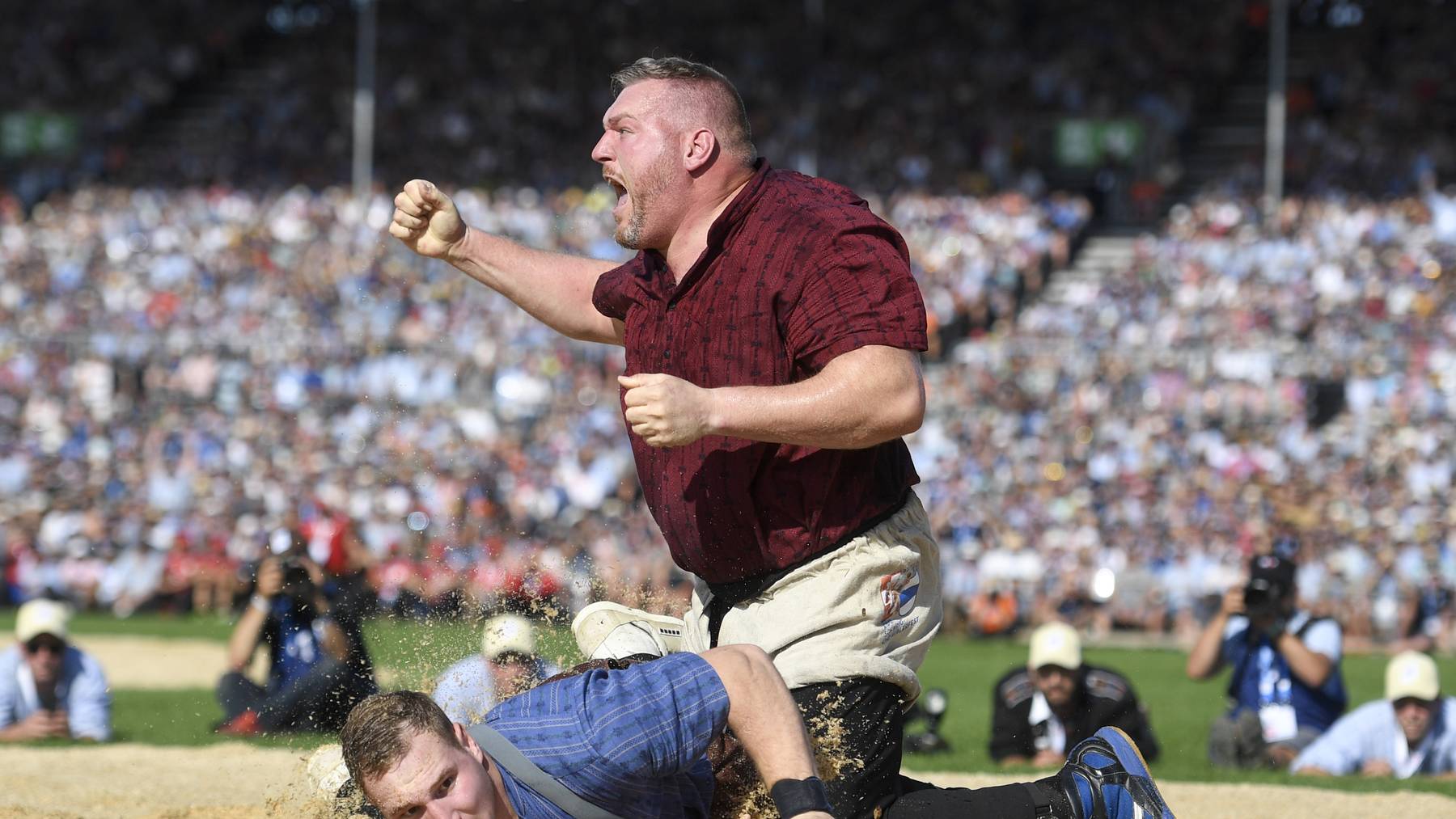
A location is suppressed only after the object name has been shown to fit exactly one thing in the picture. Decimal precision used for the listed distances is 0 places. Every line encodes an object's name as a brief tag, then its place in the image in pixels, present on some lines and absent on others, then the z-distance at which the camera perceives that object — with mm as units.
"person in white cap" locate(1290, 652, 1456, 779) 17187
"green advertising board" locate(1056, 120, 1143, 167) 52406
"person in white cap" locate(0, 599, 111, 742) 19516
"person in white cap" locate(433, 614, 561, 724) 10664
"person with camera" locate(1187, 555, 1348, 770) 17734
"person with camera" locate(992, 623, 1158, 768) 17547
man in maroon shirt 7898
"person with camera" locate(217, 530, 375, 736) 17859
